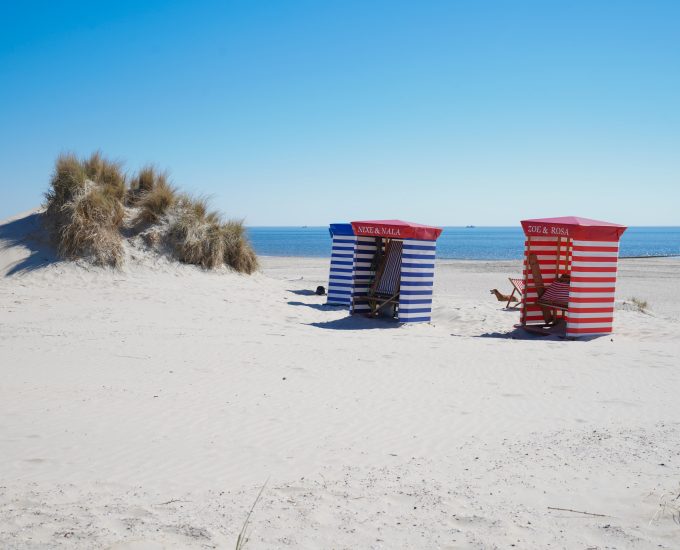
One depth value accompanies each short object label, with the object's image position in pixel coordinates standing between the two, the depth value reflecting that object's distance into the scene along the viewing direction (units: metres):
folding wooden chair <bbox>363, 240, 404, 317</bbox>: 12.51
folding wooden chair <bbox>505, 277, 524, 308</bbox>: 14.52
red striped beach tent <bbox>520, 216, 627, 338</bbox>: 10.77
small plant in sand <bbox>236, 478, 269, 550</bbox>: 3.30
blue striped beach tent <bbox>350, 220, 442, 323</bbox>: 11.65
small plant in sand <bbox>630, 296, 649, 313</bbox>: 14.31
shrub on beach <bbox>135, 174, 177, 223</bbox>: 16.91
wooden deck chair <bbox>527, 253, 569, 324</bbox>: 11.48
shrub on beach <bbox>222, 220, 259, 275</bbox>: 17.38
